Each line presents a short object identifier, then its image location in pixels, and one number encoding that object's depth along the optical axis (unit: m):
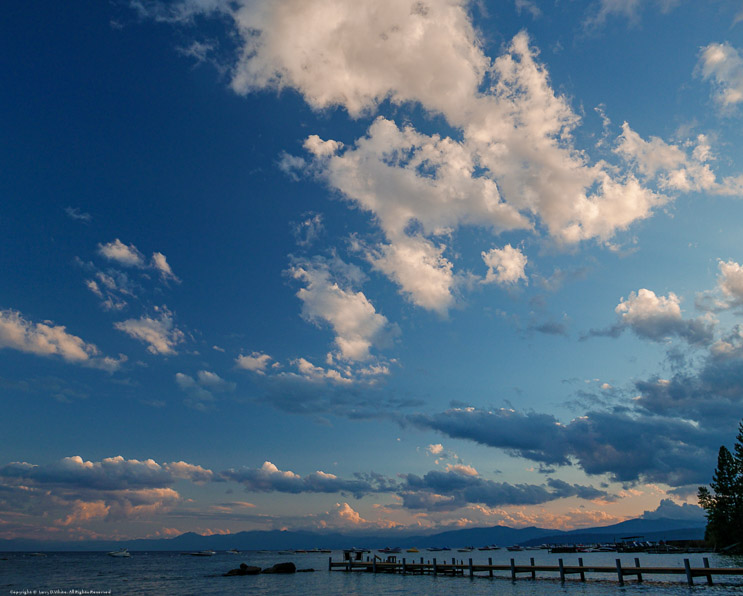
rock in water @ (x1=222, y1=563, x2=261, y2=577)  98.88
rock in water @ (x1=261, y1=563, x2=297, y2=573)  98.21
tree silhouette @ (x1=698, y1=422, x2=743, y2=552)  89.00
